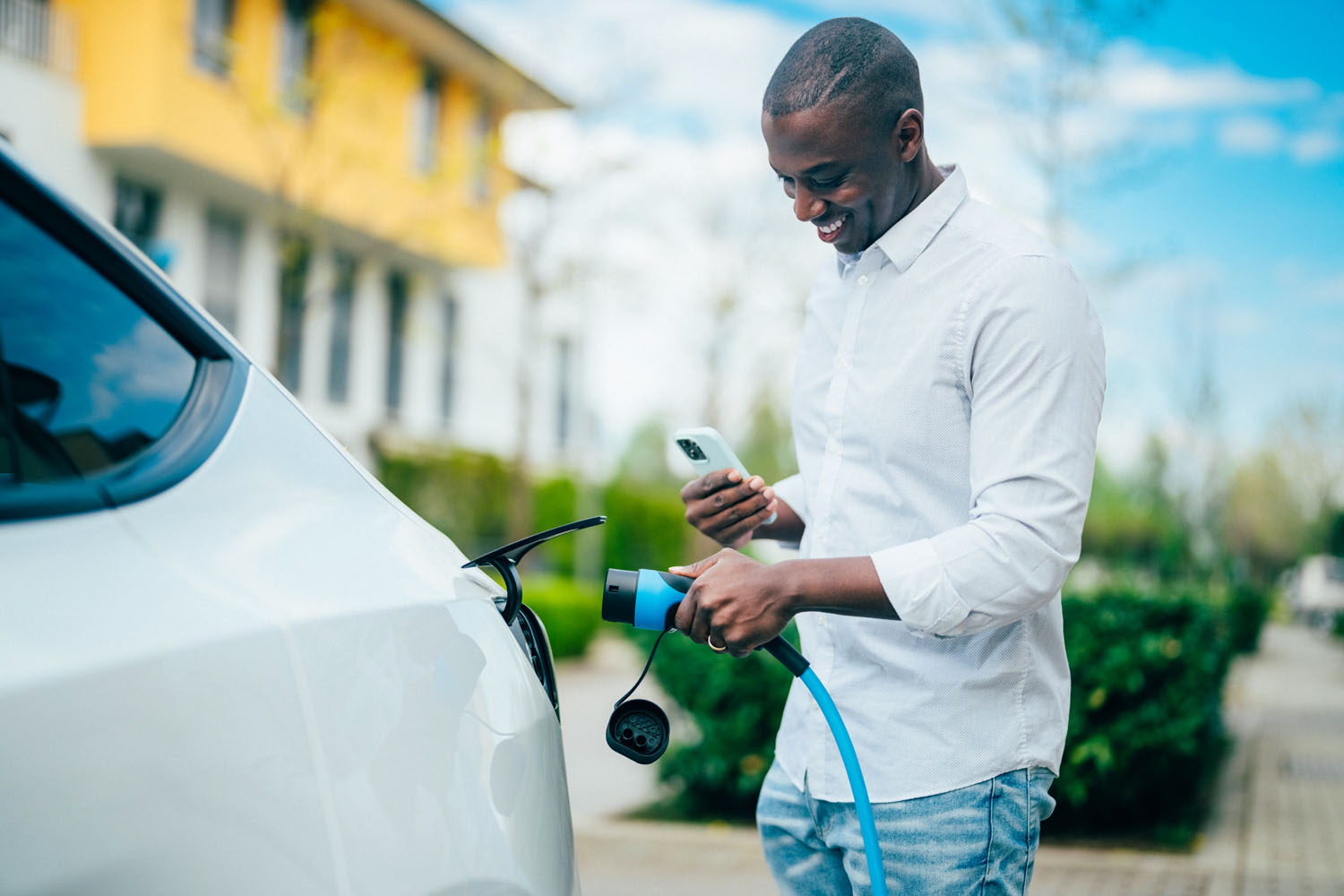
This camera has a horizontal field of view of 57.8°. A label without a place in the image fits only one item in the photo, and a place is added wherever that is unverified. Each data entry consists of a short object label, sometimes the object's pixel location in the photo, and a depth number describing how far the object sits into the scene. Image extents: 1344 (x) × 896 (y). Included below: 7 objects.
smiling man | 1.62
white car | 1.02
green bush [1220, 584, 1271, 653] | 17.42
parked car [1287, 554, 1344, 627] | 35.69
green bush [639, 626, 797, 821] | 6.16
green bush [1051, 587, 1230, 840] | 5.91
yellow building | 14.31
